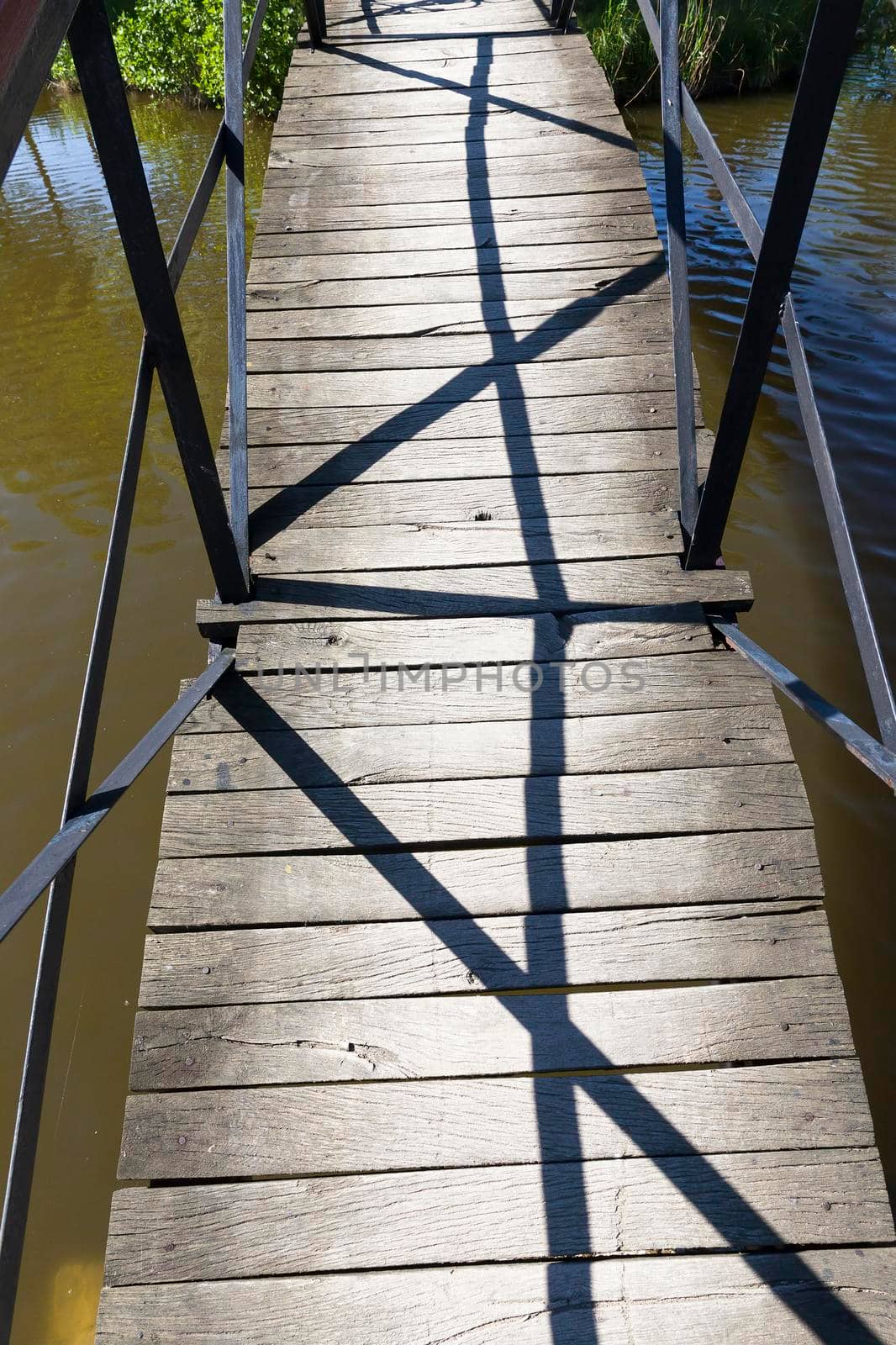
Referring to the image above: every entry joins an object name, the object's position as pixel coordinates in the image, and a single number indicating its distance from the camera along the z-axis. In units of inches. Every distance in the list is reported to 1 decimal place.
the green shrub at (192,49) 399.5
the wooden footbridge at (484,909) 69.8
